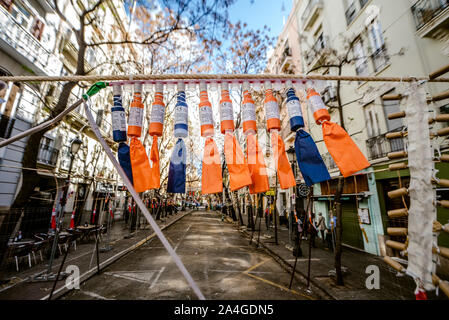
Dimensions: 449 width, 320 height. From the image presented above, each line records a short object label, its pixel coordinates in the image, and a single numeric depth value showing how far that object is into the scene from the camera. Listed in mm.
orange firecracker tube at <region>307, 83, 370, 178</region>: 2139
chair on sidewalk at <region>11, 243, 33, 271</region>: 6158
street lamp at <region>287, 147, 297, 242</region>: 9911
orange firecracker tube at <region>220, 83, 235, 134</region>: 2434
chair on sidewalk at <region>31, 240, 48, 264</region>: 6893
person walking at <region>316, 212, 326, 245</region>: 11335
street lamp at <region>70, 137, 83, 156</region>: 7004
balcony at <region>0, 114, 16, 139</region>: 9288
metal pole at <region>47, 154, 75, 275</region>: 5602
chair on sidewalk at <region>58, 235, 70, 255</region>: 8281
